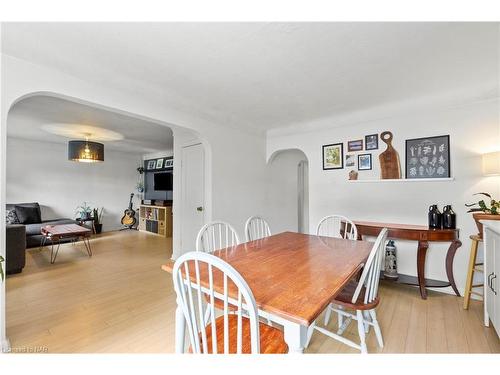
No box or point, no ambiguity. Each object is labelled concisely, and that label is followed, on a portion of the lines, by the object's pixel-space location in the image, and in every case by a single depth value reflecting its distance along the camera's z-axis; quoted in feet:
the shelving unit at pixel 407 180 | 8.45
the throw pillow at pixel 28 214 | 15.06
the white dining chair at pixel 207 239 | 6.07
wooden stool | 7.25
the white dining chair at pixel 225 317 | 2.75
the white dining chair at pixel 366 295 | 4.64
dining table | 3.05
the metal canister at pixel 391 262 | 9.16
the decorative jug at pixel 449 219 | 8.09
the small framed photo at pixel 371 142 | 10.02
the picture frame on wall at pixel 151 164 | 22.38
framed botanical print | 8.63
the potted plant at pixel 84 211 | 18.63
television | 20.52
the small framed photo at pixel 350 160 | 10.59
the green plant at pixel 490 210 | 6.80
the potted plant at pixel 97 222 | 19.57
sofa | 10.01
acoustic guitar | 21.67
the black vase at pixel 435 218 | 8.26
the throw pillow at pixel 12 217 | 14.51
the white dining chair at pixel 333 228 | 9.44
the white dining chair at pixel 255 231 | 7.34
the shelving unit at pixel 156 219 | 19.12
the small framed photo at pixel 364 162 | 10.18
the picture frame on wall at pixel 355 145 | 10.41
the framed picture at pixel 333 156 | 10.93
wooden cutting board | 9.48
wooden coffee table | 12.21
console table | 7.77
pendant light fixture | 12.37
